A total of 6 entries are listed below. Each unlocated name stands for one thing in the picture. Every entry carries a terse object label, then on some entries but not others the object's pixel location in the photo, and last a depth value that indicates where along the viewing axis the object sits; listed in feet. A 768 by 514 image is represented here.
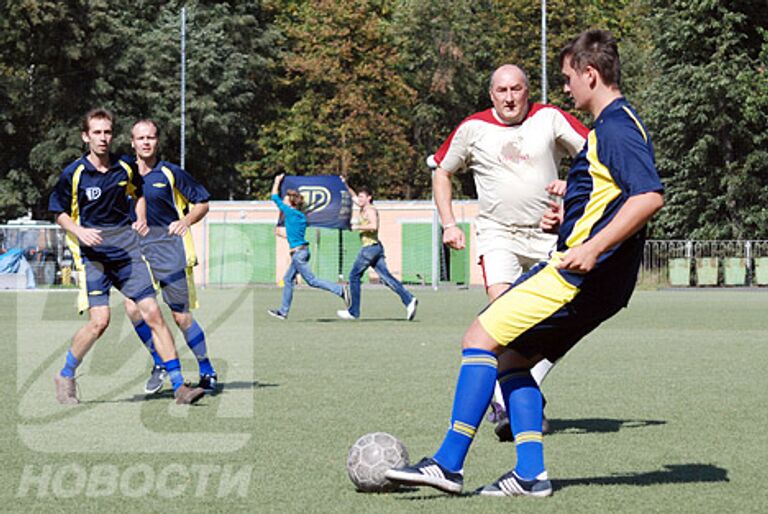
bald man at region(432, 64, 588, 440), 30.42
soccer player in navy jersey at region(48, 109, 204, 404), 34.45
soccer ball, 22.09
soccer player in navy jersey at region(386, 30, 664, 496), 20.52
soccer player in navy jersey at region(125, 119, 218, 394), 37.83
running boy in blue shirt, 73.92
